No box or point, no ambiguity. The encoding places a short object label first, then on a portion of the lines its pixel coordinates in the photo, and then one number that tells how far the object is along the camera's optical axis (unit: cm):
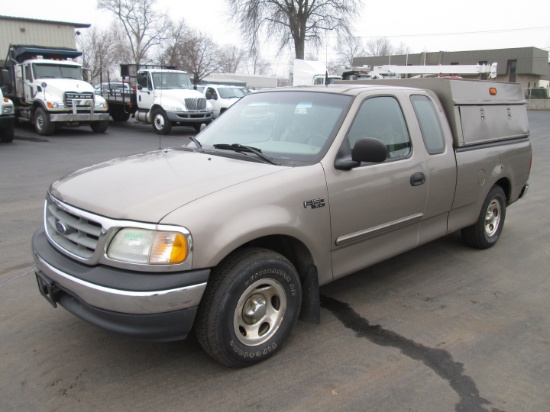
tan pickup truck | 261
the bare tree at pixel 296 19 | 3828
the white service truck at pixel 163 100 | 1772
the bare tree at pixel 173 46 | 5133
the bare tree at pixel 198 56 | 5231
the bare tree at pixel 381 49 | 8699
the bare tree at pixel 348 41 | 3909
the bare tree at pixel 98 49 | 5497
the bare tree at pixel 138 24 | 5912
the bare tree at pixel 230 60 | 6203
